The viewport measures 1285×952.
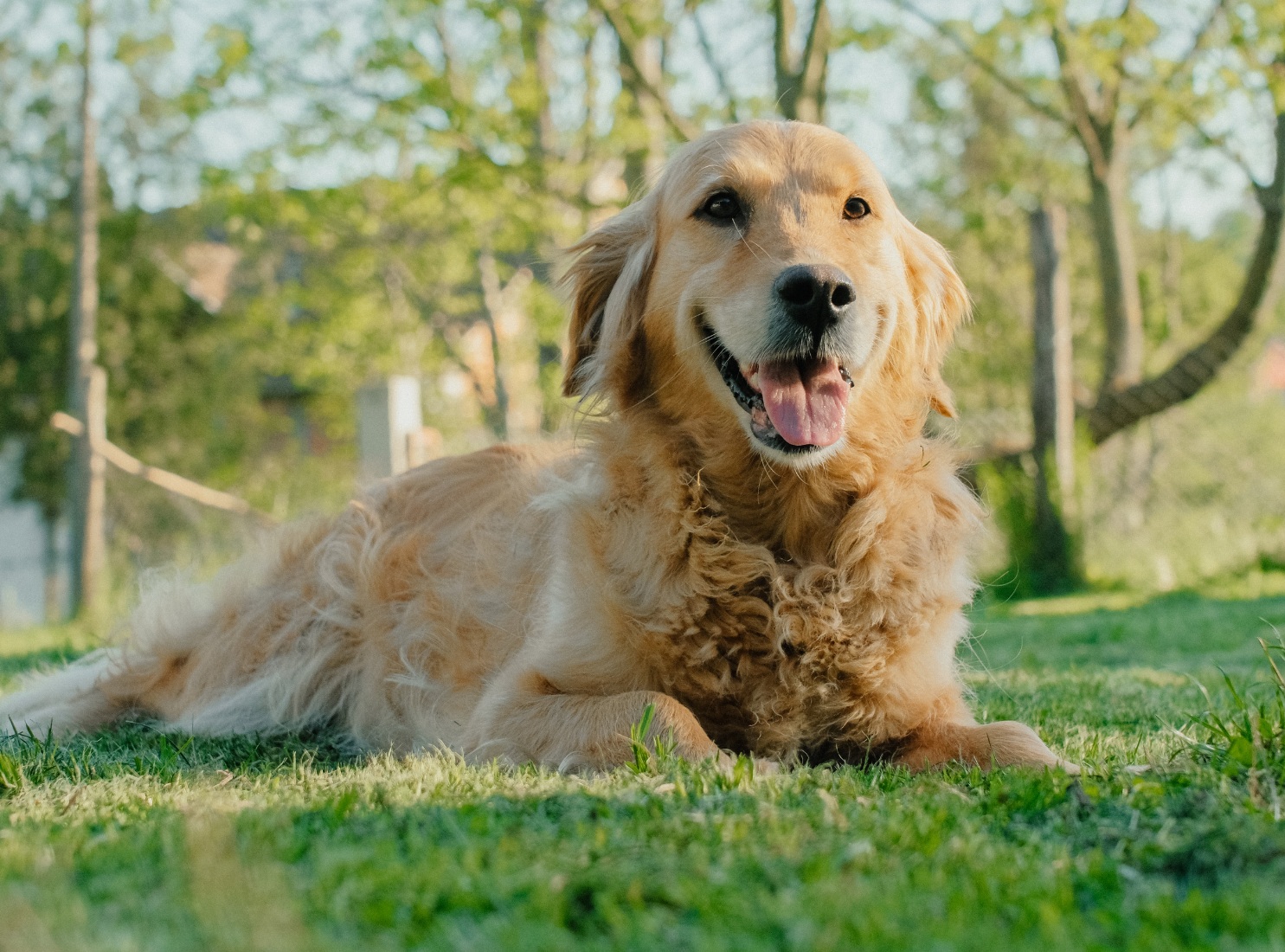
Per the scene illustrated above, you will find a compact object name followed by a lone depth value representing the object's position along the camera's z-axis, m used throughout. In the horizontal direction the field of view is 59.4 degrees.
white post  10.40
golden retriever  2.95
